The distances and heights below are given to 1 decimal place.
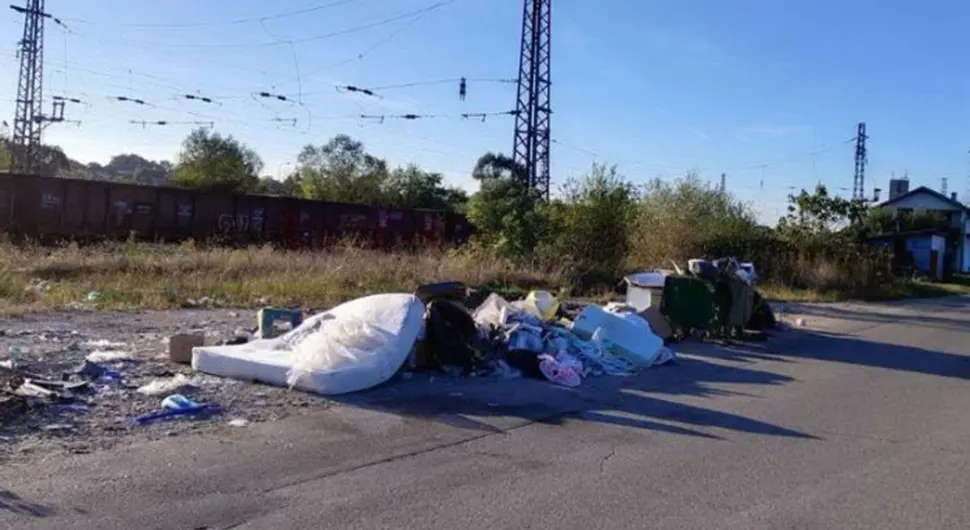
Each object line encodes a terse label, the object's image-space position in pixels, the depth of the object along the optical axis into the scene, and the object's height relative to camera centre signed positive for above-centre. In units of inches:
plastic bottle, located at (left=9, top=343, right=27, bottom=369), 348.1 -53.8
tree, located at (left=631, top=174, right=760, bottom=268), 1227.9 +58.7
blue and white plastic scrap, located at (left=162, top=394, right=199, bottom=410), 291.4 -56.2
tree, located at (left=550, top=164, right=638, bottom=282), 1059.9 +43.9
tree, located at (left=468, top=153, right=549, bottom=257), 1038.4 +46.9
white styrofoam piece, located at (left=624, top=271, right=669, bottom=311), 592.7 -16.8
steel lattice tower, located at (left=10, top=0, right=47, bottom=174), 1780.3 +291.0
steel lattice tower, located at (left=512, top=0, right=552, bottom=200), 1569.9 +282.2
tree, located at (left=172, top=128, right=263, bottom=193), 2427.4 +218.1
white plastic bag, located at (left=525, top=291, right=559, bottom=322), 499.5 -28.0
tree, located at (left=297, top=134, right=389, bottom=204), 2529.5 +221.0
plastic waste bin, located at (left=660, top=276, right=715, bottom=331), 586.6 -26.0
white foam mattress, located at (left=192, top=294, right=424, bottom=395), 333.4 -46.3
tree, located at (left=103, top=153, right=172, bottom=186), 3080.7 +276.4
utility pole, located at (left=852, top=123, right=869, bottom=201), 3334.2 +468.3
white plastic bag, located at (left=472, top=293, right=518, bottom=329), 445.7 -30.8
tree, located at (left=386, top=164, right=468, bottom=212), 2610.7 +183.0
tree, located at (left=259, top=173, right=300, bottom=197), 2739.2 +186.7
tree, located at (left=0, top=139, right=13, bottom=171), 2291.1 +191.5
